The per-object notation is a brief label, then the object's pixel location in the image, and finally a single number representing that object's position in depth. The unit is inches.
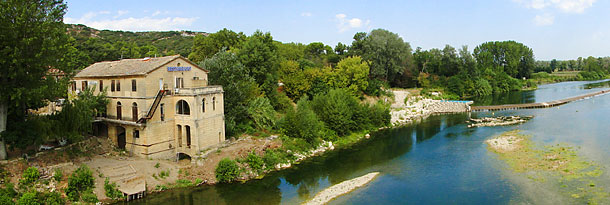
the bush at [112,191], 909.2
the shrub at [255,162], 1139.3
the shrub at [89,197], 871.1
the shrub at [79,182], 868.7
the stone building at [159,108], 1115.9
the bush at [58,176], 884.6
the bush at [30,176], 850.1
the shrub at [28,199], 794.2
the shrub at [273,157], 1186.0
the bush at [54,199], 826.2
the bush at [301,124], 1408.7
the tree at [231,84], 1380.4
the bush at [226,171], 1062.4
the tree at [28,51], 832.3
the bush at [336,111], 1598.2
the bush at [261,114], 1457.9
